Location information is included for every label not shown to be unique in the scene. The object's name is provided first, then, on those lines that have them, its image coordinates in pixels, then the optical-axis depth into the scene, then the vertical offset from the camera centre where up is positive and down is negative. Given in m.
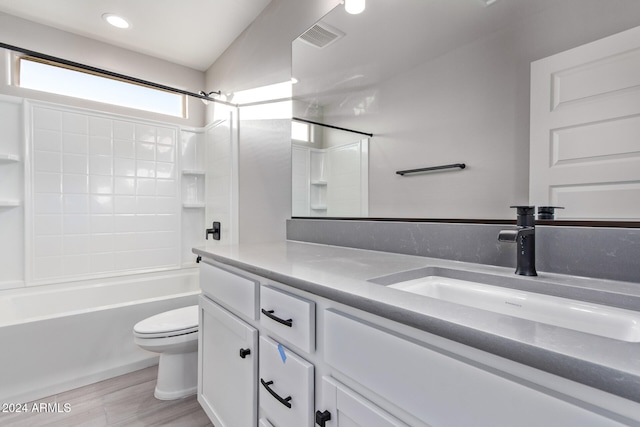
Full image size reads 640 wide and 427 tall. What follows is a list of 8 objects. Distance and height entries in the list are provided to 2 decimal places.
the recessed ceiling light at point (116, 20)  2.29 +1.47
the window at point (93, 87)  2.42 +1.09
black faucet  0.82 -0.08
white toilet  1.70 -0.81
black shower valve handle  2.76 -0.19
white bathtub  1.73 -0.80
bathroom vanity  0.39 -0.24
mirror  0.93 +0.48
